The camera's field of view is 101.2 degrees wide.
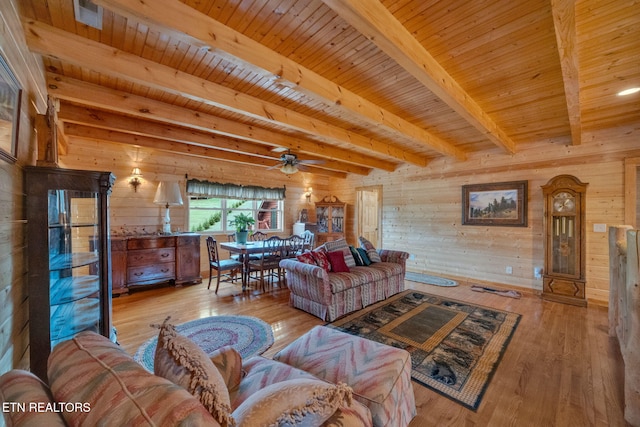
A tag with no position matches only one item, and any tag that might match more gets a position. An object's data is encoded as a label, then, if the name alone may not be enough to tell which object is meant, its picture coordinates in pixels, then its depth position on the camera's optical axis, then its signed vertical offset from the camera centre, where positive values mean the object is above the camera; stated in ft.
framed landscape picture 14.67 +0.41
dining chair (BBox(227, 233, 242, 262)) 18.30 -1.79
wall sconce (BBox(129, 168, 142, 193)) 15.11 +2.02
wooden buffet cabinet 13.28 -2.55
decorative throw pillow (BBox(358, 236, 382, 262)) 13.91 -2.11
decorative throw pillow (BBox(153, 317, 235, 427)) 2.45 -1.65
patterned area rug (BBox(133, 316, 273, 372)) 8.19 -4.27
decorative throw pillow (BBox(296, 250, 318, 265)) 11.18 -1.98
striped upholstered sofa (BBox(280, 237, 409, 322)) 10.33 -3.02
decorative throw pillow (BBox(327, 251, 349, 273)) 11.79 -2.28
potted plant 14.99 -0.84
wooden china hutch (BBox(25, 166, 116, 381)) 4.92 -0.89
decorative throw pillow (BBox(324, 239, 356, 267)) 12.59 -1.76
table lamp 14.71 +1.11
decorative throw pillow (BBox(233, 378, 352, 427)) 2.56 -1.96
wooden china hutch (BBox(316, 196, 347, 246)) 22.72 -0.70
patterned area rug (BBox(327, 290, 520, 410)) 6.84 -4.36
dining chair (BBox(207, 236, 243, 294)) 13.82 -2.70
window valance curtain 17.12 +1.59
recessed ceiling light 8.58 +3.93
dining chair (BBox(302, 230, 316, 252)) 16.29 -1.77
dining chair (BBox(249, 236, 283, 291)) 14.21 -2.55
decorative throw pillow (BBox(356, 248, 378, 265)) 13.32 -2.27
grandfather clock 12.45 -1.50
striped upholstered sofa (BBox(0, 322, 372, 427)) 1.97 -1.53
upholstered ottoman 4.26 -2.86
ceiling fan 13.28 +2.57
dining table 13.87 -1.96
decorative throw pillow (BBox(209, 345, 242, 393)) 4.10 -2.43
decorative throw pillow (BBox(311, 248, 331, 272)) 11.28 -2.05
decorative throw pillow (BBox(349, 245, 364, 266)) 13.16 -2.26
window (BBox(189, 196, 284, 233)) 17.85 +0.03
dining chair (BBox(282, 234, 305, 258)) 15.08 -2.00
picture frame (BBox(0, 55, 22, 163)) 3.83 +1.62
